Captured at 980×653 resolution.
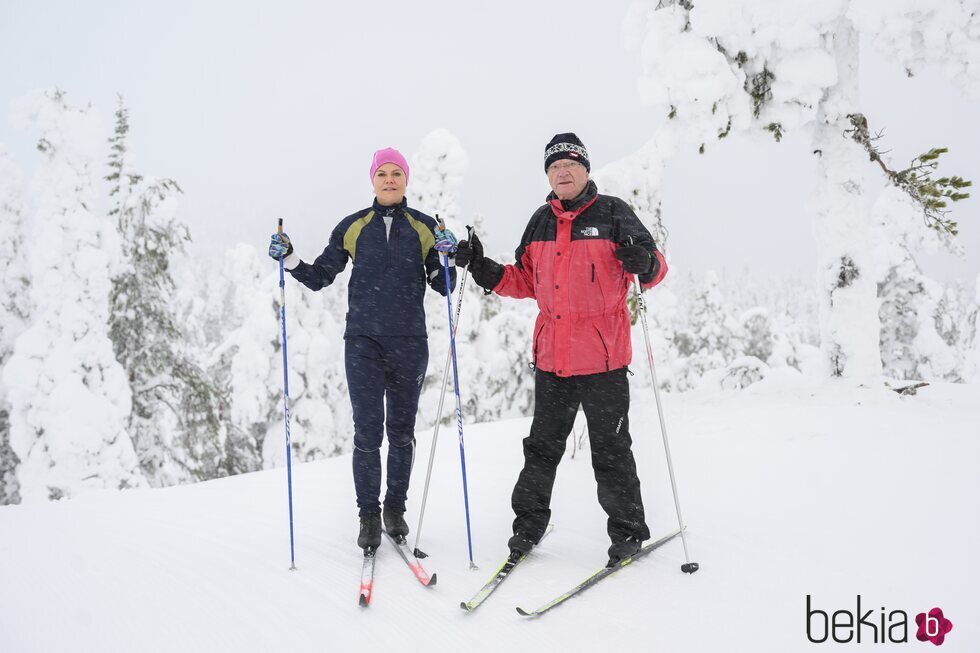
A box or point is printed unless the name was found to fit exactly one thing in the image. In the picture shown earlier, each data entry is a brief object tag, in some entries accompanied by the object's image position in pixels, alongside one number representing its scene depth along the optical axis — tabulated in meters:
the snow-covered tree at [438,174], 15.33
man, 3.37
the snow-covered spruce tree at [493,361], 16.36
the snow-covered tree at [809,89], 6.70
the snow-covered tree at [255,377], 17.02
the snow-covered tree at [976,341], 16.87
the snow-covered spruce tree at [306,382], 17.61
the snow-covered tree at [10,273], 14.45
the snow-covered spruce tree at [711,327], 25.75
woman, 3.66
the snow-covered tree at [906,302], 15.80
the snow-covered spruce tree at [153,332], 12.97
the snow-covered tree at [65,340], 11.55
